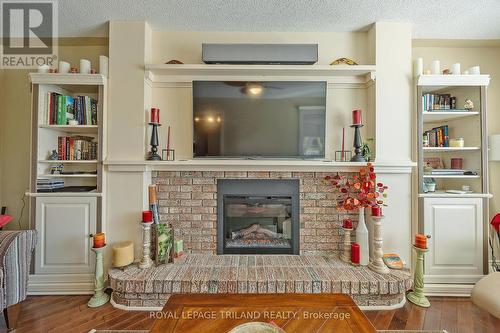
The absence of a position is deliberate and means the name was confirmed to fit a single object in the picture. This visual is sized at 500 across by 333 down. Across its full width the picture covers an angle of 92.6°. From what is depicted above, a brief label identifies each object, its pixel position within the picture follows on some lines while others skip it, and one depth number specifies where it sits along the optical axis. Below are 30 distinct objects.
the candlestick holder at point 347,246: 2.23
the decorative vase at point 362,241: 2.15
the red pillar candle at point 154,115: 2.20
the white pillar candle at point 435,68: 2.28
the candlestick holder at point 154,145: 2.21
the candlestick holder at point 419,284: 2.03
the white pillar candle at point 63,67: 2.20
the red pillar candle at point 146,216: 2.07
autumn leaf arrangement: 2.12
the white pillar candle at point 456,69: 2.27
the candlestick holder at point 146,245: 2.09
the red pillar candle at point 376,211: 2.10
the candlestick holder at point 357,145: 2.22
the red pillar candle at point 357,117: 2.19
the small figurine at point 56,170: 2.30
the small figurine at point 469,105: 2.28
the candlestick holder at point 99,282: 2.02
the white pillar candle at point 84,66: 2.23
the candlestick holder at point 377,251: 2.06
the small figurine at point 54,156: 2.24
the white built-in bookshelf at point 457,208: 2.20
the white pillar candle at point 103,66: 2.23
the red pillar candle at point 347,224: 2.24
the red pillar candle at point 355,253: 2.15
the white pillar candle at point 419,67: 2.24
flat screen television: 2.25
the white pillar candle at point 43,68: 2.21
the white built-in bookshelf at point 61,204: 2.16
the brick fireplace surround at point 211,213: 2.39
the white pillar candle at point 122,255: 2.06
